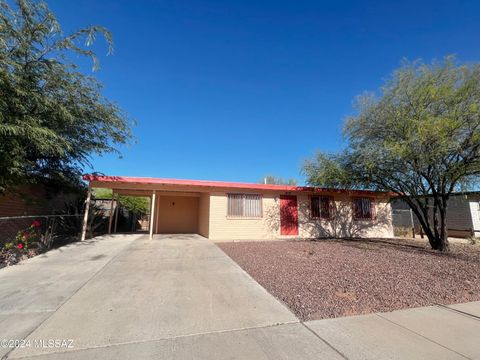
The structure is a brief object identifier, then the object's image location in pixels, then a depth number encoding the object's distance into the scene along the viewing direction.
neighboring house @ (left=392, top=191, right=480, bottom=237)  13.95
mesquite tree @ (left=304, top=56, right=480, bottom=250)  7.49
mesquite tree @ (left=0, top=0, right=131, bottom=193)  5.87
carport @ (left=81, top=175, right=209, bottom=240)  10.34
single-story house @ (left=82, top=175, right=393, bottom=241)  11.09
